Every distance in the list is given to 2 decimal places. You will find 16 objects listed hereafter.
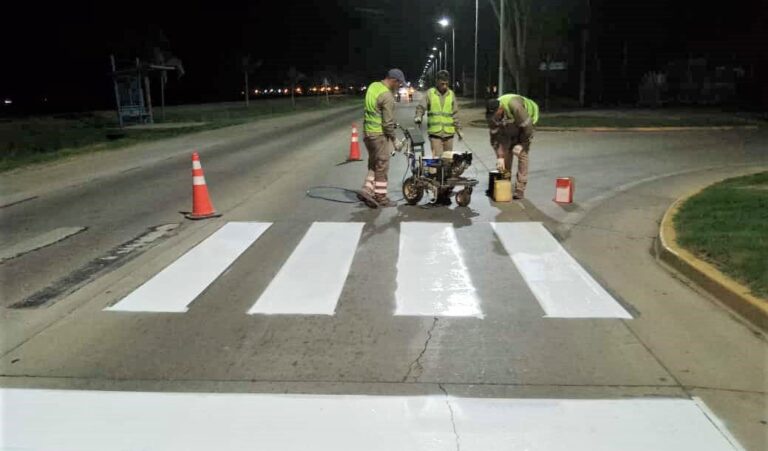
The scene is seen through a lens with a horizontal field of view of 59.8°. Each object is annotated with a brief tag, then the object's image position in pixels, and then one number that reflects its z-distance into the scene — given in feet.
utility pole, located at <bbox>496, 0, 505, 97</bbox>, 85.52
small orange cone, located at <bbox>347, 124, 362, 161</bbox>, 52.90
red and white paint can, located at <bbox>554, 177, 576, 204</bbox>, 33.94
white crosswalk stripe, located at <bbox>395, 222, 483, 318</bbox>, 19.01
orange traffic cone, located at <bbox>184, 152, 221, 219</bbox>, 31.19
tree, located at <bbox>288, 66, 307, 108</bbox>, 180.73
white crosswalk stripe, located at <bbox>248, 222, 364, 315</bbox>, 19.17
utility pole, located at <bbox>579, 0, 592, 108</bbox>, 127.69
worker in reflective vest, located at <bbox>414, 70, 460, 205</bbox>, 34.96
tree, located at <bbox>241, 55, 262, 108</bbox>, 159.64
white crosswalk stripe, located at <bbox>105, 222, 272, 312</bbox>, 19.49
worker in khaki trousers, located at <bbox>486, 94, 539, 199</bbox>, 32.78
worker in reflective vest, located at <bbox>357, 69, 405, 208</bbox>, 31.27
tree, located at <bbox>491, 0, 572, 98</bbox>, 109.70
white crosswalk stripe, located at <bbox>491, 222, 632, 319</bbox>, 18.74
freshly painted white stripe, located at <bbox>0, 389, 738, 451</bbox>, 11.96
